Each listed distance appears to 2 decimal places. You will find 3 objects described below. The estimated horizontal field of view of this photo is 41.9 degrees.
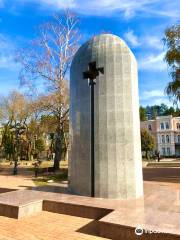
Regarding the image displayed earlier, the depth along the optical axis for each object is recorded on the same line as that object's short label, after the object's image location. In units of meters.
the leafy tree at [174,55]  18.67
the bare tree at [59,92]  23.47
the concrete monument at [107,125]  9.09
